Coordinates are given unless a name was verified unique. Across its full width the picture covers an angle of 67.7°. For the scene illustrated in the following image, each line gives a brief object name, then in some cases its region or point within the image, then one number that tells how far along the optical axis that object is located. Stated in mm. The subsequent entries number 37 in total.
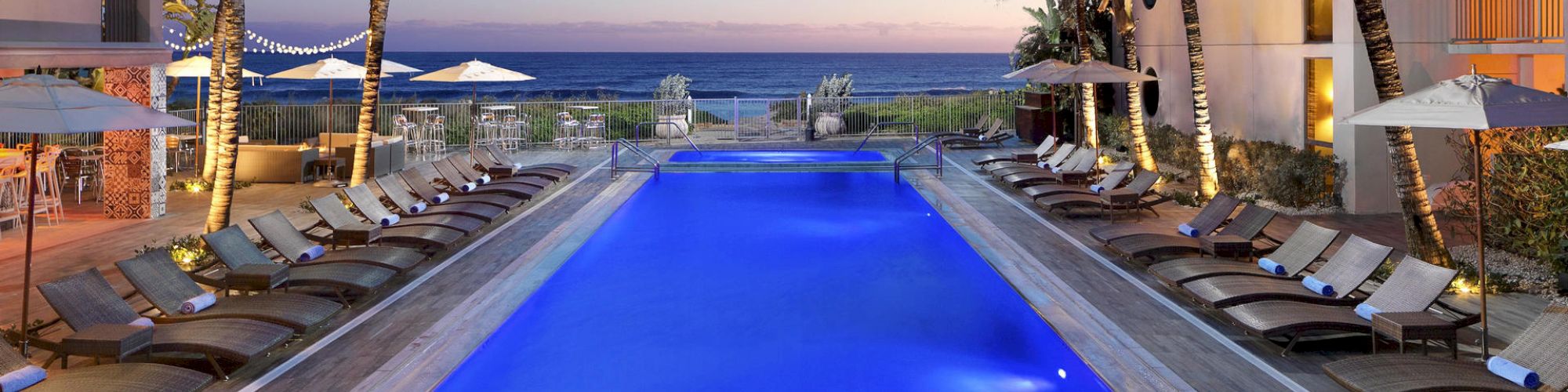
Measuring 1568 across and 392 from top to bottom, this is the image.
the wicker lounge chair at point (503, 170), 17312
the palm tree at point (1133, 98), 16703
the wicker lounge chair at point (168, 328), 6770
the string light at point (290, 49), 22605
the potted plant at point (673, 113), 27031
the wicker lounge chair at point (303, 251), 9688
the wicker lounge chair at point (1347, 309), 7258
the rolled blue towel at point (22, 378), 5984
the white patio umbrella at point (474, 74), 18266
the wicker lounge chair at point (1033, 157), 19550
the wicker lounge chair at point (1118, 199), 13664
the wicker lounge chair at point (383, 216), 11969
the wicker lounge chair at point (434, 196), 13906
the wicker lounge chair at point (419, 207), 12797
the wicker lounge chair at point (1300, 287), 7992
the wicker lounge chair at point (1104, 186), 14602
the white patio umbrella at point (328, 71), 18000
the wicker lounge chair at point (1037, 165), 17516
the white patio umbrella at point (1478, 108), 6805
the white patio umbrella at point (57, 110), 7004
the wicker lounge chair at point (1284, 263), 8945
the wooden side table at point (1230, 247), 10039
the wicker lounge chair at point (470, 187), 14988
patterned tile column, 14227
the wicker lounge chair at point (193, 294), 7508
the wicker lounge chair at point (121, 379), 5938
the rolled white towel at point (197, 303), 7656
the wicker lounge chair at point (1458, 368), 5809
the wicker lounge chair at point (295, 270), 8828
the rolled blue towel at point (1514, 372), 5867
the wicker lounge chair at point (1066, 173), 16094
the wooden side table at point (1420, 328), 6805
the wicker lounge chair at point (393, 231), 11031
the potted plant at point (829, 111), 28391
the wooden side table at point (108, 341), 6500
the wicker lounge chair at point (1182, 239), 10484
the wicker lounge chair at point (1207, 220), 11312
